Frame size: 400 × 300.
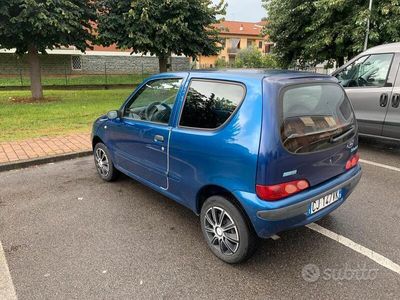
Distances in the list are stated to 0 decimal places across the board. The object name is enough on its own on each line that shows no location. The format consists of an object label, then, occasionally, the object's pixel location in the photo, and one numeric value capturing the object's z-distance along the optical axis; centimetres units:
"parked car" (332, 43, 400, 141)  550
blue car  251
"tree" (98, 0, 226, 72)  1341
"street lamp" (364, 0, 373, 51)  1047
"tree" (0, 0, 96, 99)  1093
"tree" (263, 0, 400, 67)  1114
